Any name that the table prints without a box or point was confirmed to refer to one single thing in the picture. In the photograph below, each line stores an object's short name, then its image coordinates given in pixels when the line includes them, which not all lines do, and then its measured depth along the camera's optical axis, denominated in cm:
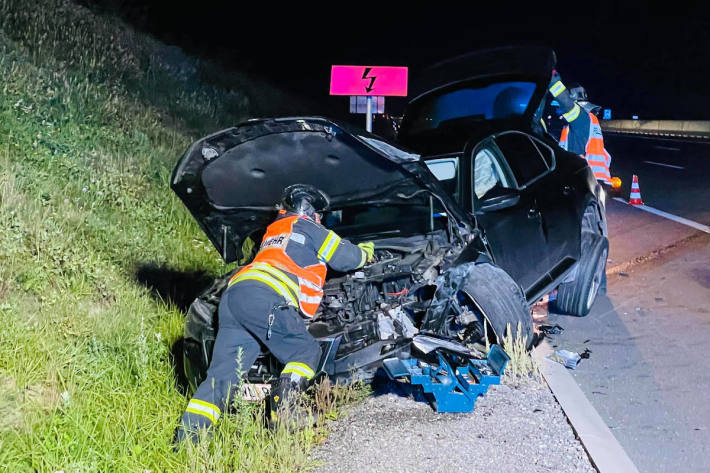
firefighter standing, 880
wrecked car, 495
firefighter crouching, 455
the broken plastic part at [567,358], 588
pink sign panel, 1084
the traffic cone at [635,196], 1327
